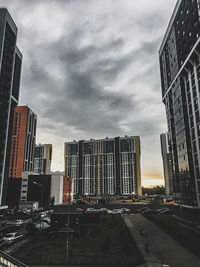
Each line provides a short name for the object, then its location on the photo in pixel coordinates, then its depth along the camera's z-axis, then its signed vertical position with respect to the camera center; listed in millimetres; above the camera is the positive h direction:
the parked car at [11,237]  27834 -7593
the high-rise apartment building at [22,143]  127500 +24813
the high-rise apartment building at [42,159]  195250 +21530
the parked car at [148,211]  60988 -8618
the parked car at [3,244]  24541 -7520
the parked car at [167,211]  60219 -8492
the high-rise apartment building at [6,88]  63312 +30367
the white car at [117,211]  63606 -9019
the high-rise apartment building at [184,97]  52125 +23899
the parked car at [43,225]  33878 -7408
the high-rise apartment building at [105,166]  161250 +13018
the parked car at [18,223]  40294 -8130
